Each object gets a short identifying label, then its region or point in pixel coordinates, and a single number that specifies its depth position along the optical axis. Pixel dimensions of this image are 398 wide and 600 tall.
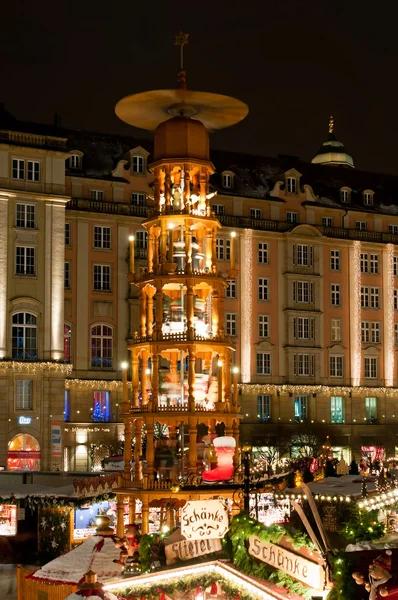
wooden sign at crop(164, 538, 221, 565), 17.33
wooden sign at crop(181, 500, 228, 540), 17.45
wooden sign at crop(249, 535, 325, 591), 14.84
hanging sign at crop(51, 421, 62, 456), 62.03
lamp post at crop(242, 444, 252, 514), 20.62
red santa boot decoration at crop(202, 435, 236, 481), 25.06
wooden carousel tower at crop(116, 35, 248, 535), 26.06
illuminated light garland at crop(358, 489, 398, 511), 26.28
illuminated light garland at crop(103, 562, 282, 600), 15.43
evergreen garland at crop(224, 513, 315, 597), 15.30
